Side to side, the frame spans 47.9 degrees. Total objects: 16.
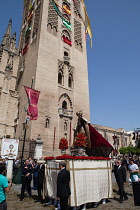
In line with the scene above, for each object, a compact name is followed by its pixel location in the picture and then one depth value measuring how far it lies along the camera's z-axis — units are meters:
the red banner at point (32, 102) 16.08
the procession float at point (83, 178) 5.48
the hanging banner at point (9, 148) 13.32
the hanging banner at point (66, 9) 30.86
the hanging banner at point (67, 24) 29.58
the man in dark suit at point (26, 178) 7.00
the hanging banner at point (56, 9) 28.50
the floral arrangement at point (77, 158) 5.62
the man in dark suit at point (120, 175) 6.66
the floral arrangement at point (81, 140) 8.82
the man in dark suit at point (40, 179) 6.61
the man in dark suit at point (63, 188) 4.61
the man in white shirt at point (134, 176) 6.47
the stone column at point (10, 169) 11.27
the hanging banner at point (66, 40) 28.17
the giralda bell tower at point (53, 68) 21.53
